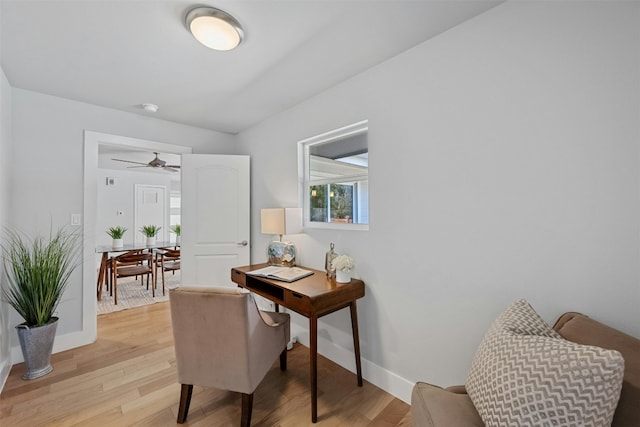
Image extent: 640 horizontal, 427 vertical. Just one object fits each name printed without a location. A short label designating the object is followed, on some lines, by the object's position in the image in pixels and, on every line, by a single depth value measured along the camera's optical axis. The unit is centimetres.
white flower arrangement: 192
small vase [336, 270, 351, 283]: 194
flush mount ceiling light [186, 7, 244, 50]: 140
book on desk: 205
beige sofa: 79
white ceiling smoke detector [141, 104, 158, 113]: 262
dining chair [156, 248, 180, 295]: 427
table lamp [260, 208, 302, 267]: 242
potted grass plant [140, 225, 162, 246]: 470
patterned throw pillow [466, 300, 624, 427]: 71
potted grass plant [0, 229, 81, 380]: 205
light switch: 253
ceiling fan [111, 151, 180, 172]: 395
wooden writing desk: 164
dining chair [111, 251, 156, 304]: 373
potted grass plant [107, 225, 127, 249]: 429
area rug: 354
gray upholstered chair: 143
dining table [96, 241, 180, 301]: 379
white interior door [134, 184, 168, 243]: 594
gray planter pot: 204
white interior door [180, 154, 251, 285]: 307
